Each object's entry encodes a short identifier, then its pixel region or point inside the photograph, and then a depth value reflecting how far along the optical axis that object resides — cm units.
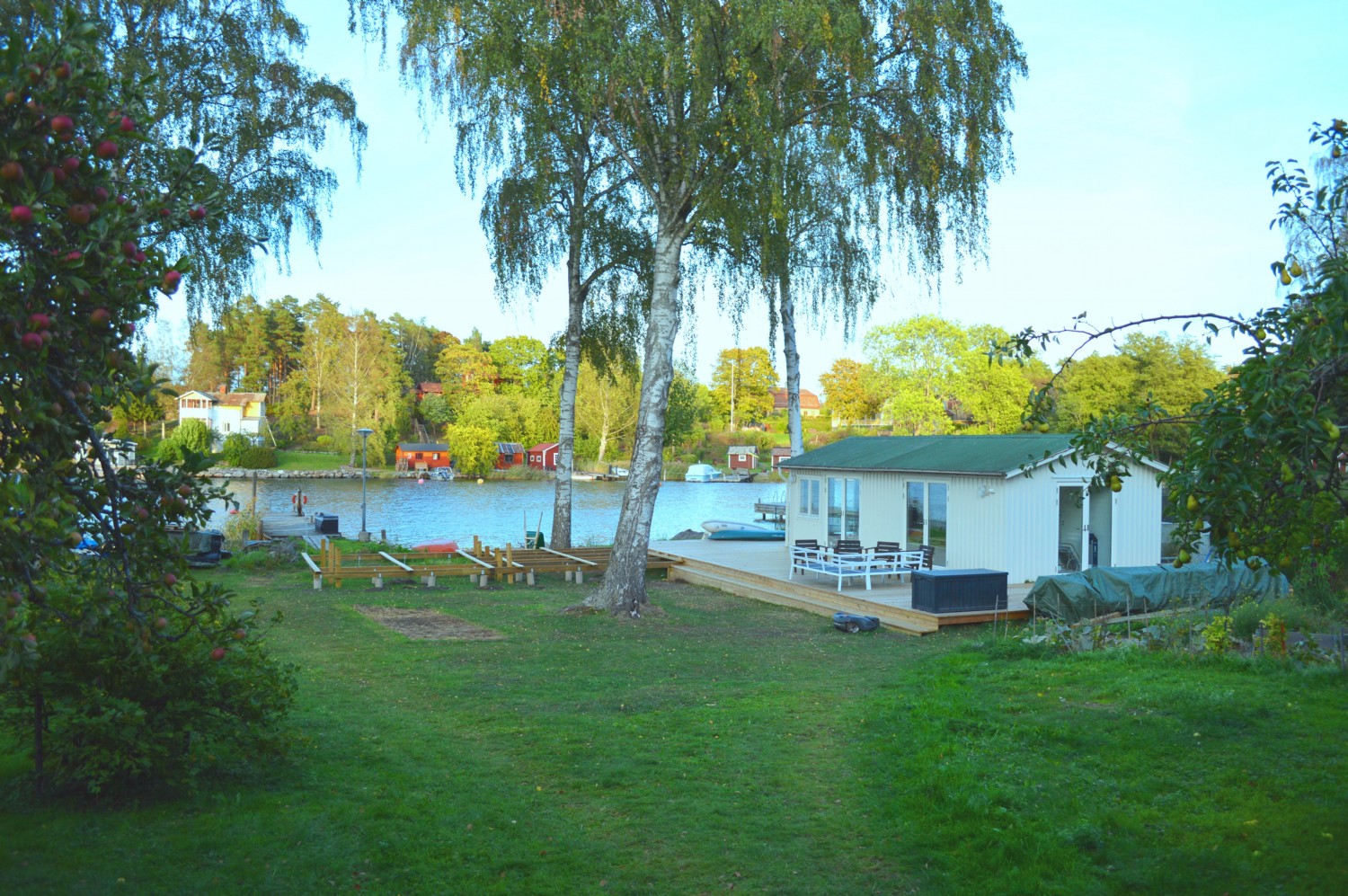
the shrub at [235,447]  6256
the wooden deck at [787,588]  1529
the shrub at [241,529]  2577
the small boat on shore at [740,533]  2866
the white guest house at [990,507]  1798
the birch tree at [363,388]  6994
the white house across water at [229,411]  7700
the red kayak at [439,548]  2275
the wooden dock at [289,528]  2988
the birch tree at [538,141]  1396
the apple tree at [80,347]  335
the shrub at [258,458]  6812
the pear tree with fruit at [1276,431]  372
